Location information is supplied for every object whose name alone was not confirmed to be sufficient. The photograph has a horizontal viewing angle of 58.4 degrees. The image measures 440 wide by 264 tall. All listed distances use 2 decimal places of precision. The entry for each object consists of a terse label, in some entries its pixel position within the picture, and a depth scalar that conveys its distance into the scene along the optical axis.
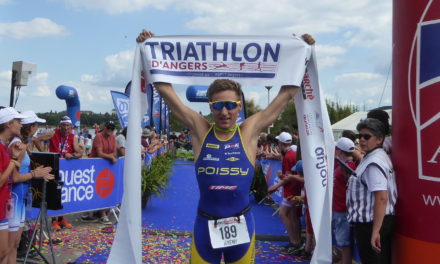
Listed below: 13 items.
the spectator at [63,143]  7.18
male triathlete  2.86
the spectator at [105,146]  7.50
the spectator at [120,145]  8.68
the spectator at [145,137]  10.68
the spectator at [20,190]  4.21
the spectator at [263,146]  10.49
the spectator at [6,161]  3.78
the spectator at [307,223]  5.83
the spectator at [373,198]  3.44
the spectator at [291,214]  6.13
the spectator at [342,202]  4.59
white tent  22.38
